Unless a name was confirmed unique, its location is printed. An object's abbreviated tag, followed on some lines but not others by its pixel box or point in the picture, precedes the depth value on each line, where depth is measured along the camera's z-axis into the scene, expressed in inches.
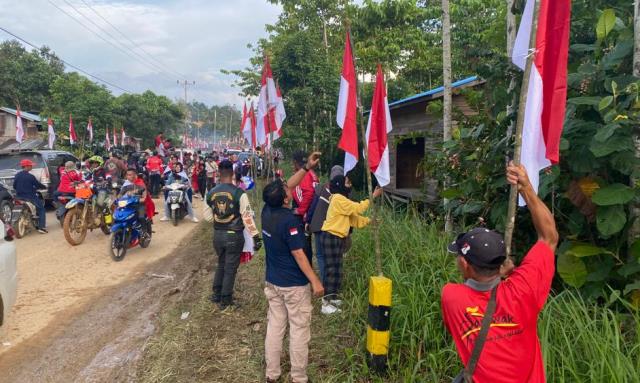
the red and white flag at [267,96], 304.5
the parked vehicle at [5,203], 364.9
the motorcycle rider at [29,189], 381.4
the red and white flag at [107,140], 1061.8
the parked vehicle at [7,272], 170.9
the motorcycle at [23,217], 364.5
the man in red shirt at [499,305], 77.6
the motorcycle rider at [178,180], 448.5
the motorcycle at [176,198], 434.3
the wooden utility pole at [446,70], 243.4
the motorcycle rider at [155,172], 637.3
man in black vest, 211.0
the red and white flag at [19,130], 629.9
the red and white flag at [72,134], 842.8
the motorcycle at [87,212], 341.4
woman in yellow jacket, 200.7
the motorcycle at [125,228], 304.7
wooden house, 322.0
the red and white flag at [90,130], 981.4
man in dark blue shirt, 142.9
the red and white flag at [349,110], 165.6
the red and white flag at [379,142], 167.9
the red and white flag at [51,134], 689.0
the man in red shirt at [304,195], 249.8
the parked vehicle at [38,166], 453.7
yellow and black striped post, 137.4
